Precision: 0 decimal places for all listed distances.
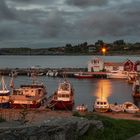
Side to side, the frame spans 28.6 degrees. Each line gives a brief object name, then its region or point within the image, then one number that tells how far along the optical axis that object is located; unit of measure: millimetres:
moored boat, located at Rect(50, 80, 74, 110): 27249
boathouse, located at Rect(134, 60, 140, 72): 62116
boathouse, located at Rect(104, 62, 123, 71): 63604
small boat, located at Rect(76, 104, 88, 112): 24364
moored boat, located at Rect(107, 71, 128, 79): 61331
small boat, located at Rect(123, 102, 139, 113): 23460
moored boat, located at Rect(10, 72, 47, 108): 26111
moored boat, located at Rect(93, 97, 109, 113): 24874
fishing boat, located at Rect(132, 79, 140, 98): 37219
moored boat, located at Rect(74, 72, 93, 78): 61881
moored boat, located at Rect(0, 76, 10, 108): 26093
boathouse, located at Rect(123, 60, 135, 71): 61841
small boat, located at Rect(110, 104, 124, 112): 24256
